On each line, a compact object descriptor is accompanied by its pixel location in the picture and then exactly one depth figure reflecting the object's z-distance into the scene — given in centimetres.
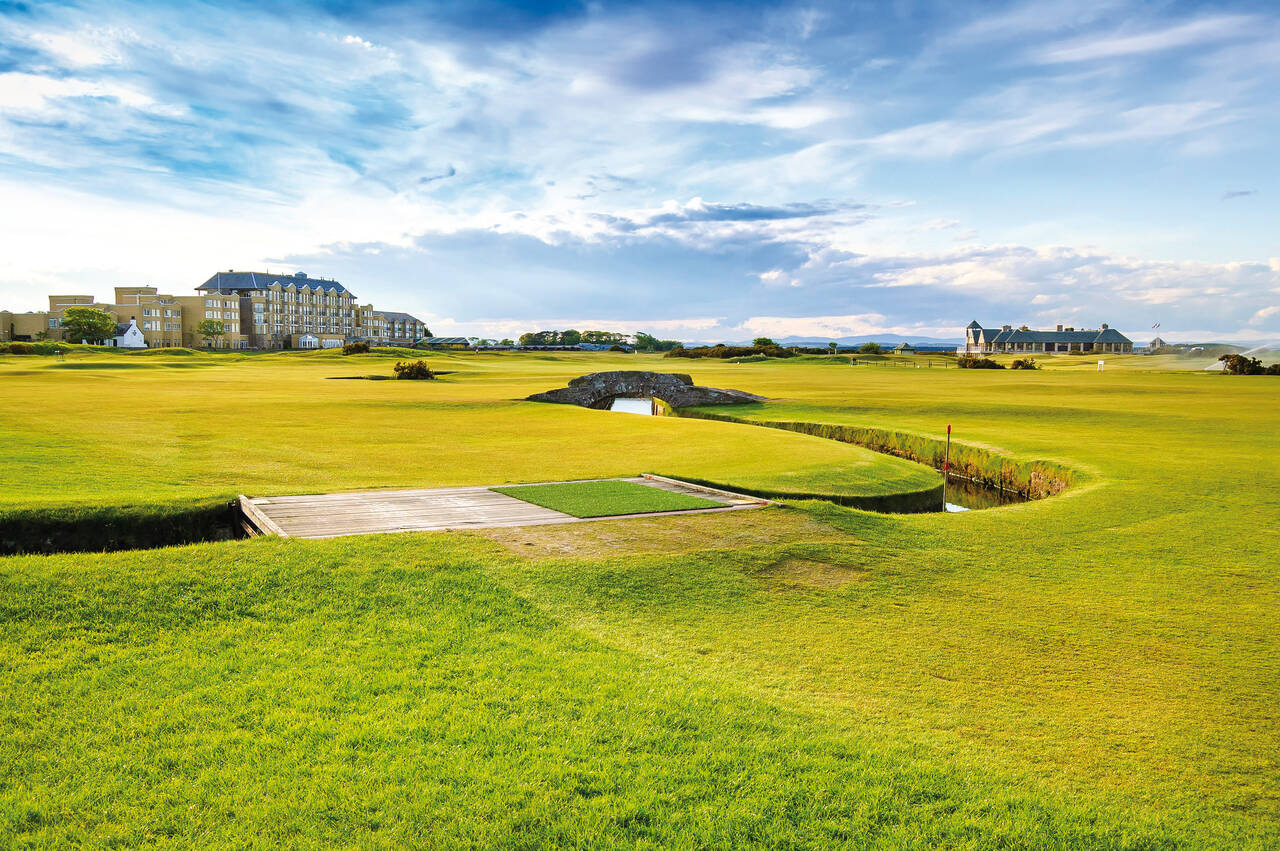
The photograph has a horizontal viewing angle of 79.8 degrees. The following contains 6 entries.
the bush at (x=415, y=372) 6768
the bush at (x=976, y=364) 10069
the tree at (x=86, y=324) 11675
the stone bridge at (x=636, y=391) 4719
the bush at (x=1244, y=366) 7719
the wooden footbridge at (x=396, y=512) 1279
